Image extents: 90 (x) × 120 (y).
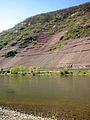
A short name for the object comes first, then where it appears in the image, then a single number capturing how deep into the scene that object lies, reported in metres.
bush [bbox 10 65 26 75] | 50.69
